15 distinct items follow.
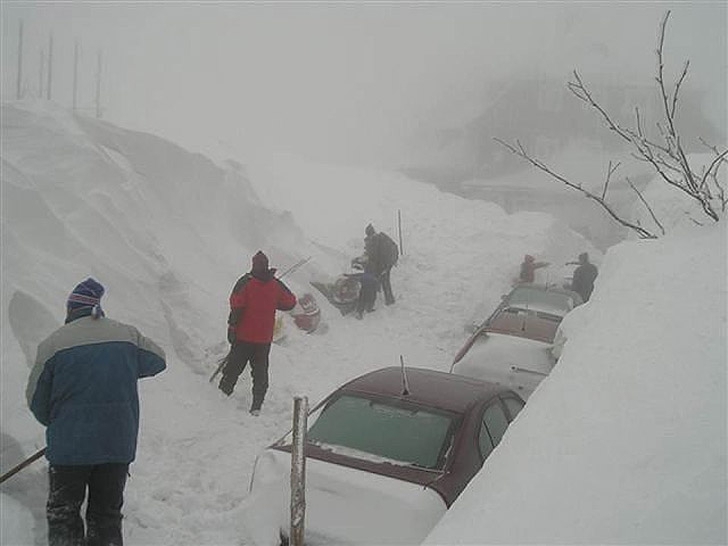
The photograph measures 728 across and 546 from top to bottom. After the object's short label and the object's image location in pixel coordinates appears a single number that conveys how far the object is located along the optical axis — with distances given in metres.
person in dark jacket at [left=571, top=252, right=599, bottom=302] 13.44
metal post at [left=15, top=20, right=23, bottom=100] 31.75
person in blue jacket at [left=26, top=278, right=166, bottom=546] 3.94
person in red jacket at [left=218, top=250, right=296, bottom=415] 7.33
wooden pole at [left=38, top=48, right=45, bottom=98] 36.81
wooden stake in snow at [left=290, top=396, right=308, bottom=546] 3.88
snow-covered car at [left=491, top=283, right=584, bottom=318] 10.71
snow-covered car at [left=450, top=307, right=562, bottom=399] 7.68
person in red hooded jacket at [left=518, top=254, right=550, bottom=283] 14.90
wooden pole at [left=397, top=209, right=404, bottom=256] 15.96
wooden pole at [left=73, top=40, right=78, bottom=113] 36.06
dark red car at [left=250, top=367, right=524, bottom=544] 4.17
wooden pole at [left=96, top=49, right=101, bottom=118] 34.84
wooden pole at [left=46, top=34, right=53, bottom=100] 34.47
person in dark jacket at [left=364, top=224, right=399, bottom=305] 12.75
